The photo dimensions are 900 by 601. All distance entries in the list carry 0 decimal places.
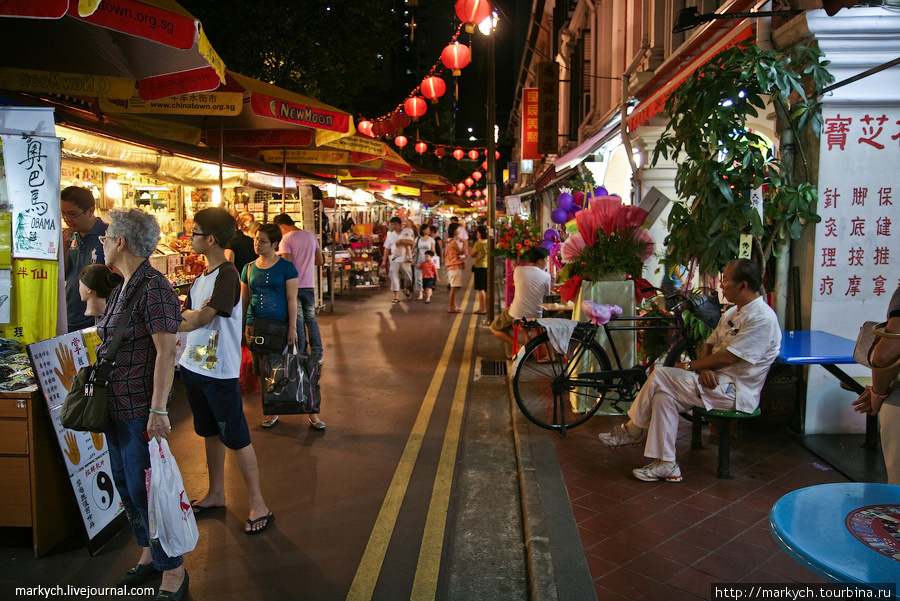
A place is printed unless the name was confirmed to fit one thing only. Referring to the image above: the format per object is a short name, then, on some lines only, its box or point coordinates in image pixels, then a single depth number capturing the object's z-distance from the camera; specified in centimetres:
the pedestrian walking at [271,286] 576
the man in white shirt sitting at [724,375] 466
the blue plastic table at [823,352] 494
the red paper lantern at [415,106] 1497
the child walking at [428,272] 1662
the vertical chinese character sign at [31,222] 424
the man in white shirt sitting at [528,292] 809
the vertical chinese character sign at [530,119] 2119
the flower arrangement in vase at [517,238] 852
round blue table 194
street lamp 1302
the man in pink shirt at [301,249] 804
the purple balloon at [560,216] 1120
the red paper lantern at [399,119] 1611
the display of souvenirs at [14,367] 388
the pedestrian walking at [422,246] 1672
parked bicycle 599
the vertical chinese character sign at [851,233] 559
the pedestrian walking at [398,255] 1638
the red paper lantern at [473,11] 961
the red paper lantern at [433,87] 1331
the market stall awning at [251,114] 715
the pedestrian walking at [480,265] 1401
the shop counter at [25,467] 375
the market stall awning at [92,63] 600
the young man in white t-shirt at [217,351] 399
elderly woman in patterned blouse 329
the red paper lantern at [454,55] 1198
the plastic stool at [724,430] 482
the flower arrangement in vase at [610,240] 663
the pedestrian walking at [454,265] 1512
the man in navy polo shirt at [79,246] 506
